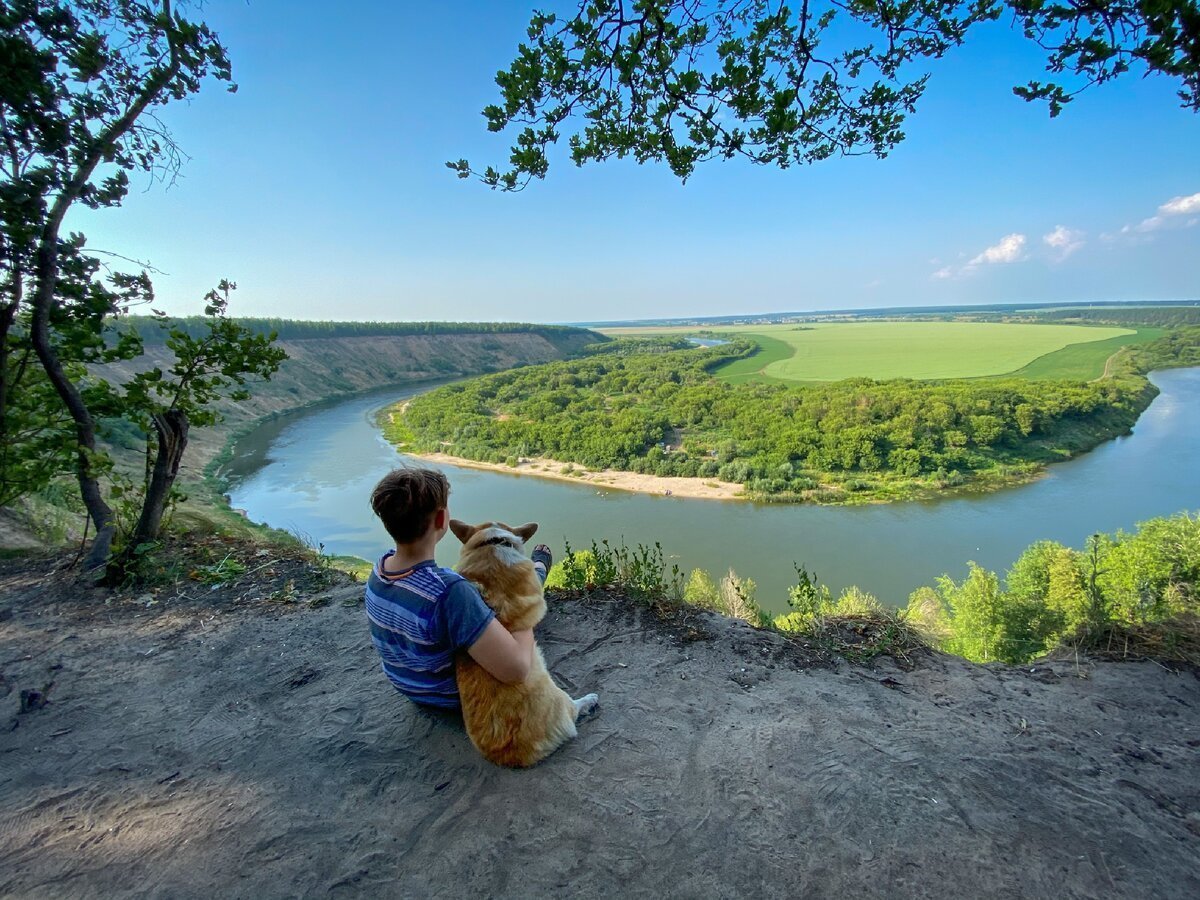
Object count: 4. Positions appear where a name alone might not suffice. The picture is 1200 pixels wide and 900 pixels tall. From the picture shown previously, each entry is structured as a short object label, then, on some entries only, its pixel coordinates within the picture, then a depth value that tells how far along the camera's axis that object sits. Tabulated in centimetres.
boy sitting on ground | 193
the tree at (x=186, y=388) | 445
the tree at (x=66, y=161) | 332
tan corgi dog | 213
